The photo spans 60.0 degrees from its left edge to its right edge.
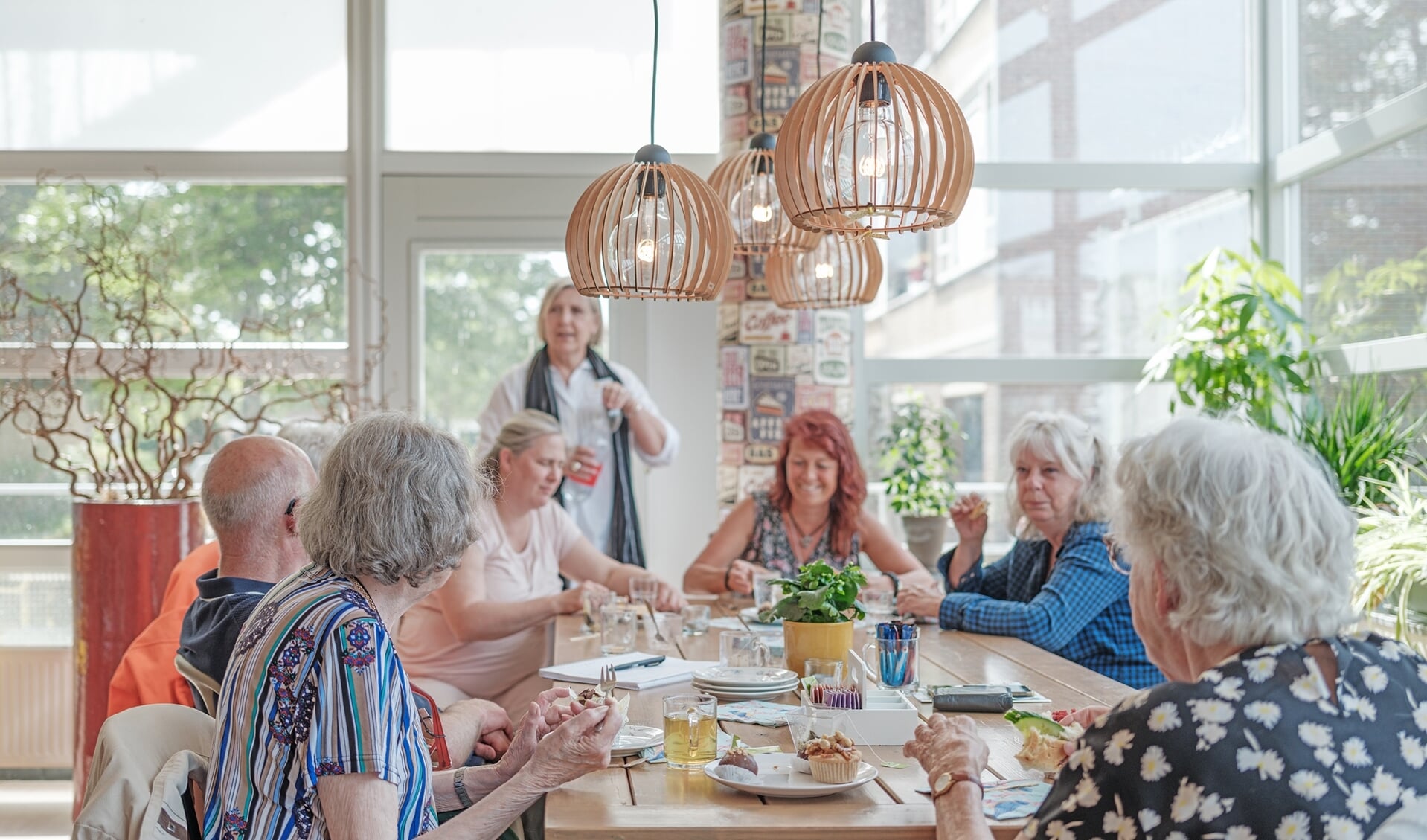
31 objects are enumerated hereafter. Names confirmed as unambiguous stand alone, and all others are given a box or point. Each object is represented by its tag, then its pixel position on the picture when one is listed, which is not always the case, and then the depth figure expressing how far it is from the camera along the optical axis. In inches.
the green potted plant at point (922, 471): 185.5
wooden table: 57.1
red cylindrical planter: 135.1
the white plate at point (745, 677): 85.9
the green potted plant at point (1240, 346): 177.8
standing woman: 161.6
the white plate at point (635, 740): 68.9
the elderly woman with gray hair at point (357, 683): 55.2
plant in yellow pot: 88.7
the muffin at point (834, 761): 61.6
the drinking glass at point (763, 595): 119.7
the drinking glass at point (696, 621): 113.5
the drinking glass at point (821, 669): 79.4
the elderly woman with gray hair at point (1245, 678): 46.0
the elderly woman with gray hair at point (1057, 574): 108.1
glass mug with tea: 66.9
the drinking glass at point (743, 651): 92.4
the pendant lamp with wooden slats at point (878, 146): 85.5
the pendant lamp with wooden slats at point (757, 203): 115.5
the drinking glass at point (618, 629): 102.4
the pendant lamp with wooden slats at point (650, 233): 100.4
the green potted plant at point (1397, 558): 135.1
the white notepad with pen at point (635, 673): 89.0
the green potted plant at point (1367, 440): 156.3
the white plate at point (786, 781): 60.7
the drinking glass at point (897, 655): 86.0
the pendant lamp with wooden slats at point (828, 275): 127.6
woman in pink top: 119.3
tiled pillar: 178.4
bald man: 76.8
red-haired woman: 145.1
